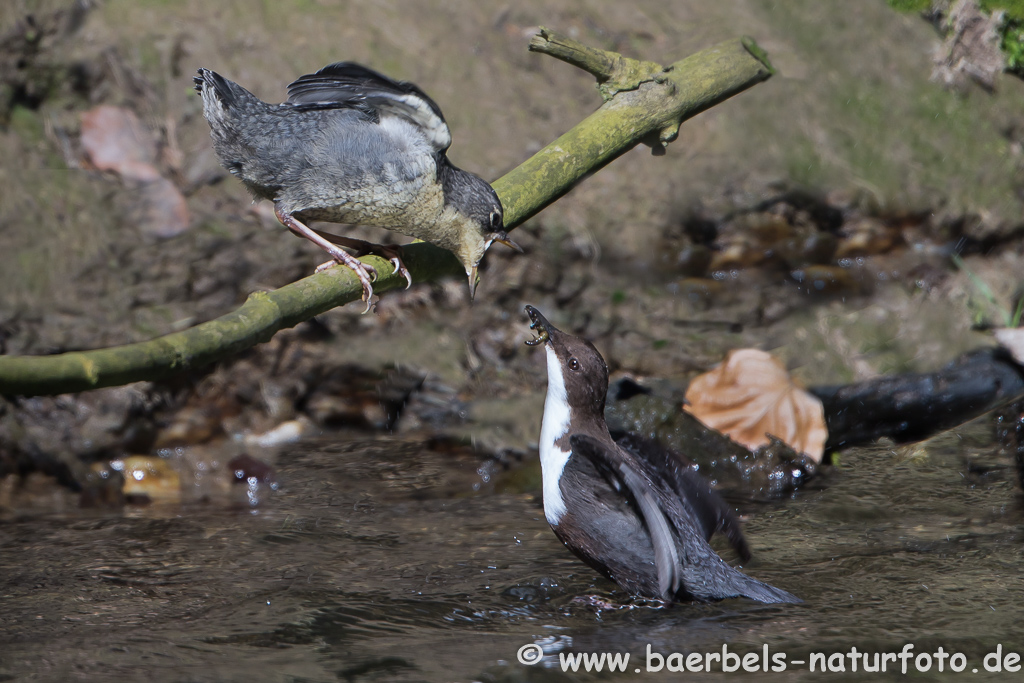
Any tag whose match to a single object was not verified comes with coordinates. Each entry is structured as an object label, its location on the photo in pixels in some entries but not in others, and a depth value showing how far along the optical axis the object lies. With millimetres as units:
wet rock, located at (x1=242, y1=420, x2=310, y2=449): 11656
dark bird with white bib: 7680
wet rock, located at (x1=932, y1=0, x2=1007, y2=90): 14164
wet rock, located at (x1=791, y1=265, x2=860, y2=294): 13617
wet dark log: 11266
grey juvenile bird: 7980
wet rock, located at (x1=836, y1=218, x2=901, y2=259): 13828
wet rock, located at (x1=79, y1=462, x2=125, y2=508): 10367
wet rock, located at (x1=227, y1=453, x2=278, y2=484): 10789
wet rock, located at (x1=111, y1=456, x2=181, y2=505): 10539
